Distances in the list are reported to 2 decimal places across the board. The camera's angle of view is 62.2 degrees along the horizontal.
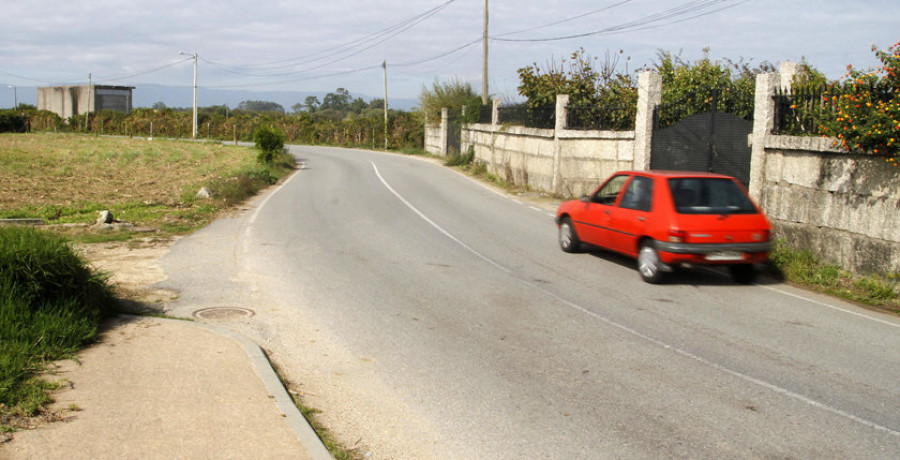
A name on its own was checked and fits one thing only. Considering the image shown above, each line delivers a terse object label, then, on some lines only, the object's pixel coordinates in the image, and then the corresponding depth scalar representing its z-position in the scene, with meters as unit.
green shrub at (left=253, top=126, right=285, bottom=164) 33.88
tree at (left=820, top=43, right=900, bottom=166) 10.10
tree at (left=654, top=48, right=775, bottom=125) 16.48
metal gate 15.12
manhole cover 8.27
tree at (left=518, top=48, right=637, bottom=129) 21.28
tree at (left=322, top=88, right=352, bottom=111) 165.12
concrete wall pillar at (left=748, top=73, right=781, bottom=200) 13.34
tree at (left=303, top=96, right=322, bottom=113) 160.10
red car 10.24
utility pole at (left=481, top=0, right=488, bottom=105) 41.31
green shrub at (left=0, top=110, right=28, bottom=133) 63.69
